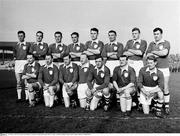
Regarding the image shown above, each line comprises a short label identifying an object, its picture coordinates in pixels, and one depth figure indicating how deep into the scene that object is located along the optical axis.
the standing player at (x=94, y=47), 4.91
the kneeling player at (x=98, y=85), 4.52
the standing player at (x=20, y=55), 5.21
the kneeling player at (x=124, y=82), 4.32
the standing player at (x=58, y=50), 5.11
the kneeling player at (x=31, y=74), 4.88
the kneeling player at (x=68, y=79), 4.78
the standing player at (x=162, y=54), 4.35
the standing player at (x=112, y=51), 4.81
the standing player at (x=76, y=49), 5.06
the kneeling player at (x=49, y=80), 4.79
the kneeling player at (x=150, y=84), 4.22
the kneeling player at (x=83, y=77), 4.73
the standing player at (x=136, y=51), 4.64
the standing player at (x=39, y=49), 5.16
